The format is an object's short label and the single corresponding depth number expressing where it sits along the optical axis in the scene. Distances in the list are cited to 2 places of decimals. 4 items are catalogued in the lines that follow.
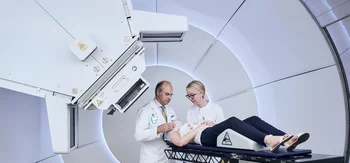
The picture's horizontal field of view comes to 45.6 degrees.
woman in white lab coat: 5.05
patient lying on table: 3.23
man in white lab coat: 4.75
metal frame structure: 2.92
